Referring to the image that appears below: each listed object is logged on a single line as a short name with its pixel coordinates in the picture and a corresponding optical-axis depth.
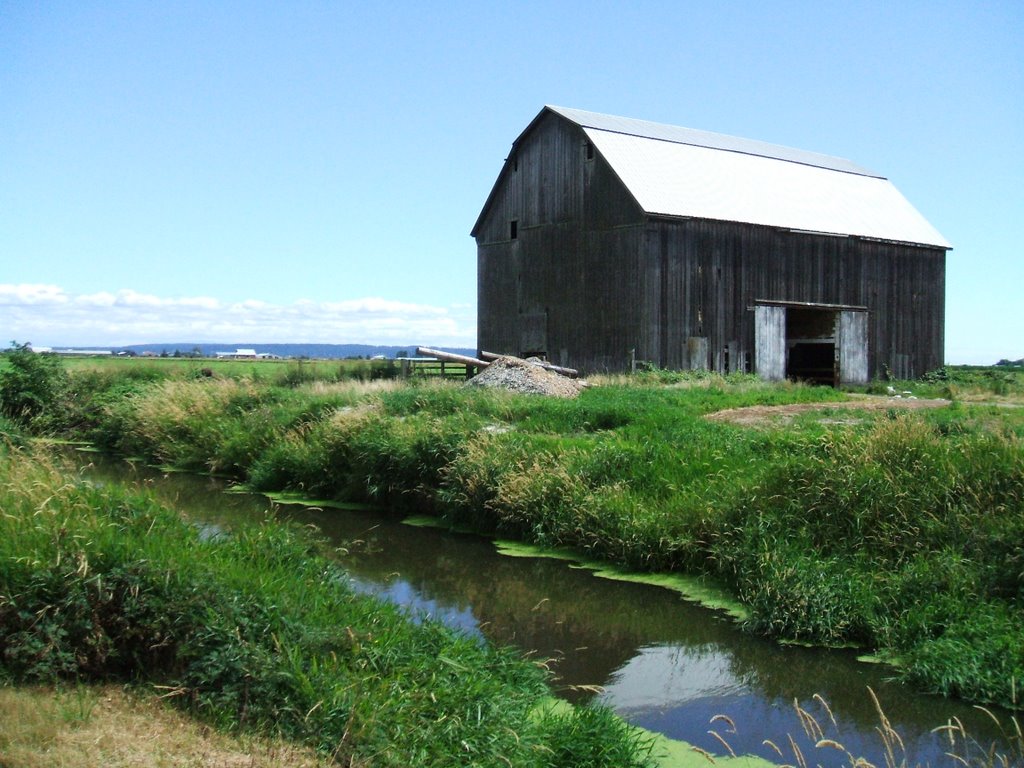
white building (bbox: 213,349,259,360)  79.62
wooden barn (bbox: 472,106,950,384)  29.72
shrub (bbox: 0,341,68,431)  27.80
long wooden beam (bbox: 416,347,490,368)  29.78
